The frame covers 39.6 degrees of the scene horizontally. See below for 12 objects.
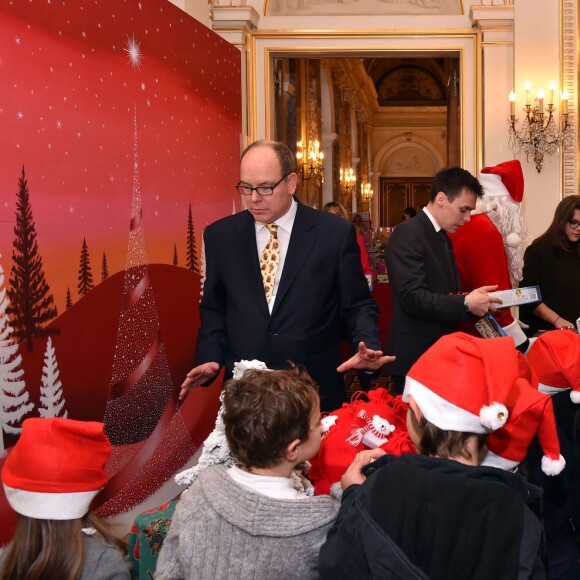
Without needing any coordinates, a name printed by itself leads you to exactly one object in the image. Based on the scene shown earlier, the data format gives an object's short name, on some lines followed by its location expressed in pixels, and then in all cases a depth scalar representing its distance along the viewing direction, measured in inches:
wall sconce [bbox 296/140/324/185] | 450.8
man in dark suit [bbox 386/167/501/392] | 148.6
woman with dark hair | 192.7
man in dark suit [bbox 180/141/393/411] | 130.6
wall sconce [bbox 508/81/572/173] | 282.4
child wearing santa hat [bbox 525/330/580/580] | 97.3
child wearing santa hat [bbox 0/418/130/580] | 76.2
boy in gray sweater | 73.3
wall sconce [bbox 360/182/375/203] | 838.5
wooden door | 994.7
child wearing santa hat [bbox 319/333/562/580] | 64.2
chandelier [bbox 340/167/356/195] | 649.6
